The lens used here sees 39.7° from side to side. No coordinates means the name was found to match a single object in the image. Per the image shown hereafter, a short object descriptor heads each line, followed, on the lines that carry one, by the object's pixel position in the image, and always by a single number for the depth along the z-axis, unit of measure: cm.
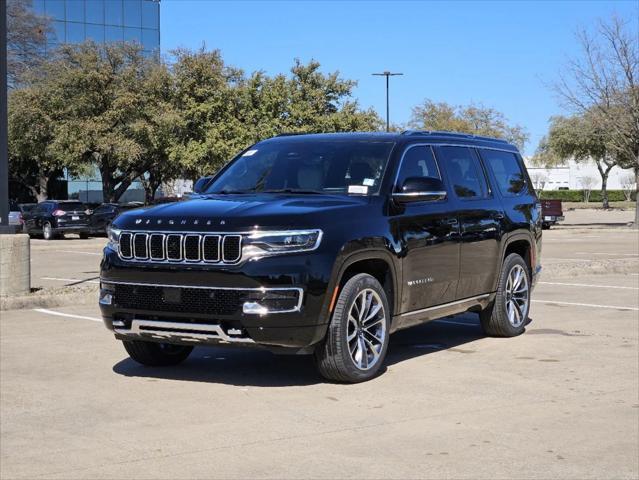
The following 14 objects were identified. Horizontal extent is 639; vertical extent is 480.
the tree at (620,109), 3575
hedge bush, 10012
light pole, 5659
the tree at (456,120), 7486
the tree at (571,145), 6369
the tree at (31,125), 4134
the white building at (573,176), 11981
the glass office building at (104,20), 6291
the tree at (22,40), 4594
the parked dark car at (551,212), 4088
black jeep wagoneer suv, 632
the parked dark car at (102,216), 3419
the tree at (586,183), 9744
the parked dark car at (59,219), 3375
